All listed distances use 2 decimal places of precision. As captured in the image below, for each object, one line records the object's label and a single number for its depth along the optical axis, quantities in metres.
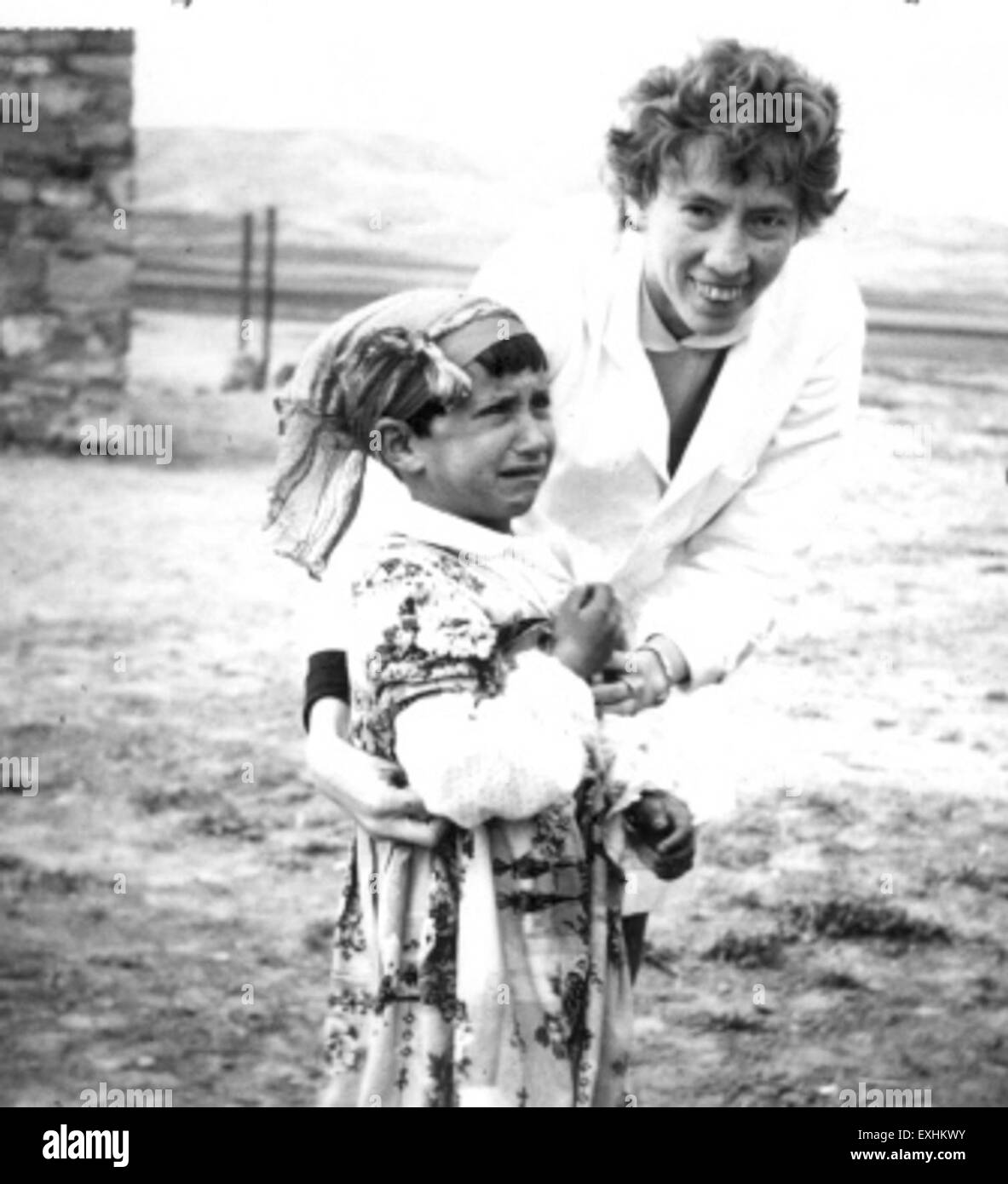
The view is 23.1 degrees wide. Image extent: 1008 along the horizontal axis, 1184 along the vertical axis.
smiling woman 2.91
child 2.65
